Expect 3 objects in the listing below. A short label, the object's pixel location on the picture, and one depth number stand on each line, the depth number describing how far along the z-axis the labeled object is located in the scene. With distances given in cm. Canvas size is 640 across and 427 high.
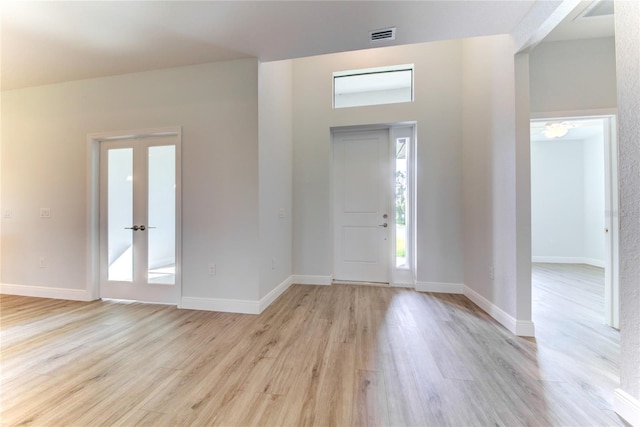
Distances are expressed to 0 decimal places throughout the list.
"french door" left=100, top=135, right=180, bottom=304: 284
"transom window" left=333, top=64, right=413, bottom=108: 353
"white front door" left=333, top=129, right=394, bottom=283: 371
